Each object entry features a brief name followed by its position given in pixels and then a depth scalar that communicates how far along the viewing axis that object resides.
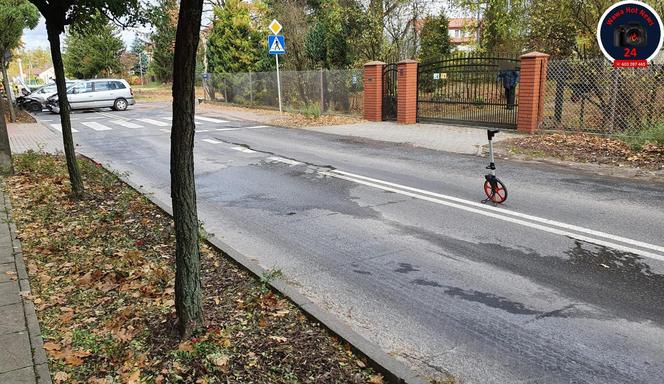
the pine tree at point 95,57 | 48.34
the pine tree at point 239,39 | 29.38
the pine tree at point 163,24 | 8.30
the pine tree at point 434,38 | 27.48
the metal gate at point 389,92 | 18.22
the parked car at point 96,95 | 27.52
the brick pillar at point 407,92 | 17.38
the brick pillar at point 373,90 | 18.58
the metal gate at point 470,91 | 14.68
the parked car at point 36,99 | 29.16
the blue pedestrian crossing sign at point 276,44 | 21.06
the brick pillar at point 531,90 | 13.72
